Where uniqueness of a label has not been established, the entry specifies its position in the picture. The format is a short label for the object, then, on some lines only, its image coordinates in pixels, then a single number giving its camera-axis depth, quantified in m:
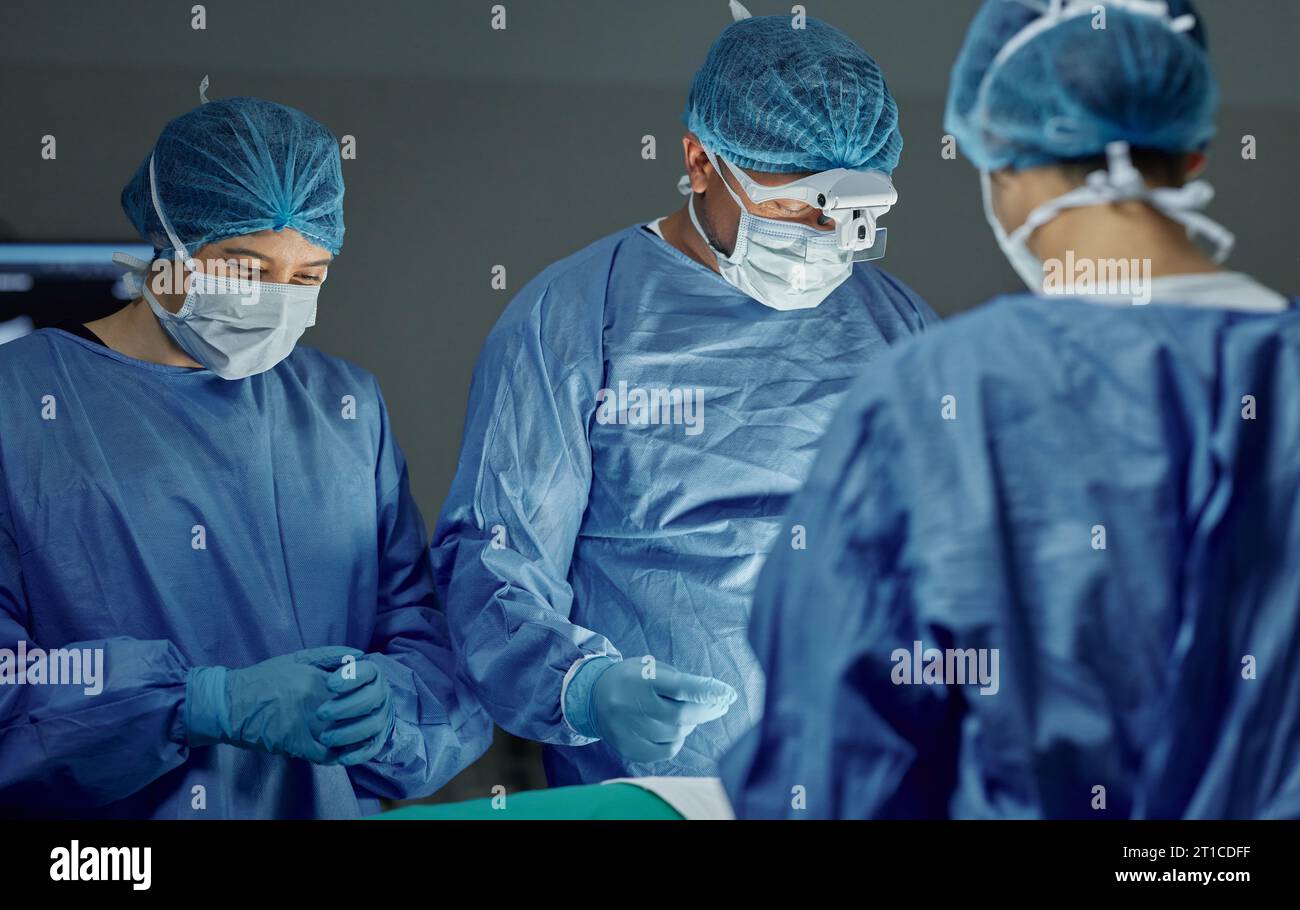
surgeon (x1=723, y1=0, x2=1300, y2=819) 1.31
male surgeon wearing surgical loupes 1.88
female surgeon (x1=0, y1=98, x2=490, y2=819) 1.81
